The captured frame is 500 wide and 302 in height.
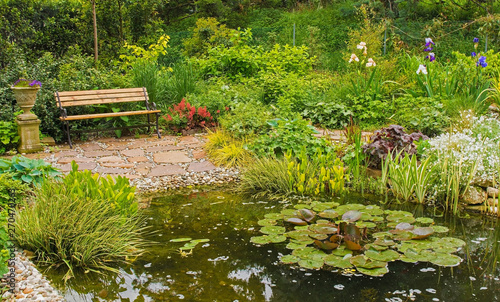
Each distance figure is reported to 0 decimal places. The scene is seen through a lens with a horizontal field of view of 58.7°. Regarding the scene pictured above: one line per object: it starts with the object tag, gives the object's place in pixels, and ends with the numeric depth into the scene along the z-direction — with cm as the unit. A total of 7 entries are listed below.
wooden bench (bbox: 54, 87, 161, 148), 666
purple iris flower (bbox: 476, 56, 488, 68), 619
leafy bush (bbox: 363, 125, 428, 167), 513
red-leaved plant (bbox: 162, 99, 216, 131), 741
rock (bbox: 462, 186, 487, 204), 447
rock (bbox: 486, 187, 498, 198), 440
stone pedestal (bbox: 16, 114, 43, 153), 632
